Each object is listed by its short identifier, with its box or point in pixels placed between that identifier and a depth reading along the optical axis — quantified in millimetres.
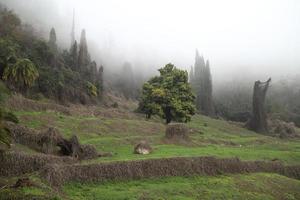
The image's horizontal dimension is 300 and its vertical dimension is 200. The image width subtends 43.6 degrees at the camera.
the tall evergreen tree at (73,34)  127600
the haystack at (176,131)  36875
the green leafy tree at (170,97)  52844
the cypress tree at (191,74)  125575
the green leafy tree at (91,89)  72938
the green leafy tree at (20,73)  50316
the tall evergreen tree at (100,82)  80438
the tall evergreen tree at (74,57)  84212
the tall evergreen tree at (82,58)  85088
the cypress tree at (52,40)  83450
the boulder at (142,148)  29302
